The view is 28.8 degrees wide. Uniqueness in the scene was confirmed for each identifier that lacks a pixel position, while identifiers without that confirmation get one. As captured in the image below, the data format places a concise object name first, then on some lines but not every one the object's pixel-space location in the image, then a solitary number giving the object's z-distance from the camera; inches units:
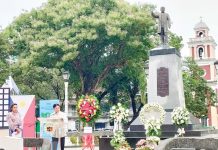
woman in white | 420.5
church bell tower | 2450.8
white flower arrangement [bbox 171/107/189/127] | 456.4
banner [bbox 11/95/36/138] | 573.0
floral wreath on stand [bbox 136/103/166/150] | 336.7
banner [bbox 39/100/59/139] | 656.4
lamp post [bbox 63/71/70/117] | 876.6
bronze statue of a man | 614.2
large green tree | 1188.5
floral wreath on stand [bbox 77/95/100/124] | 570.9
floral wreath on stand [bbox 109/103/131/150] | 428.1
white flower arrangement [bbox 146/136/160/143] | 346.3
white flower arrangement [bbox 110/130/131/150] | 414.6
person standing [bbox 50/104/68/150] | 419.8
